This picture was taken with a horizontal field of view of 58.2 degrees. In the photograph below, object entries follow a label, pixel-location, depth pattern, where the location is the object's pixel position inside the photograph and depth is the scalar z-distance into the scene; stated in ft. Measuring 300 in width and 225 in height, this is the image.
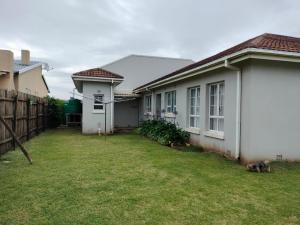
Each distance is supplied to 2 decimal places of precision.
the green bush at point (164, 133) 42.16
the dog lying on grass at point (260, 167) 24.89
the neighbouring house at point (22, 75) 55.52
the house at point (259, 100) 27.27
